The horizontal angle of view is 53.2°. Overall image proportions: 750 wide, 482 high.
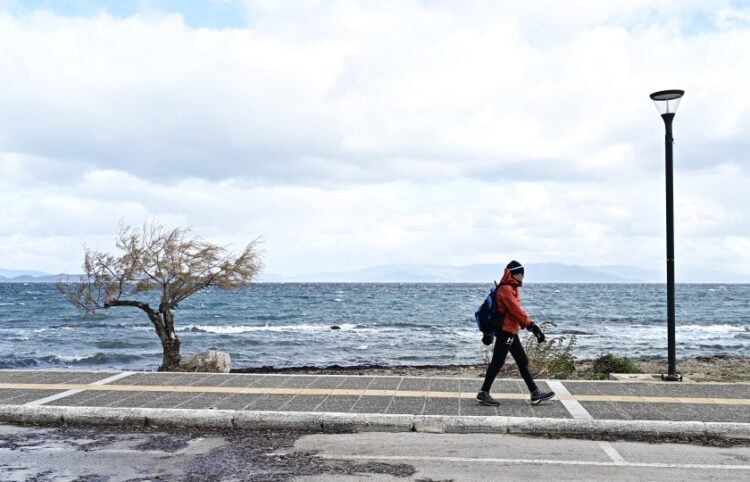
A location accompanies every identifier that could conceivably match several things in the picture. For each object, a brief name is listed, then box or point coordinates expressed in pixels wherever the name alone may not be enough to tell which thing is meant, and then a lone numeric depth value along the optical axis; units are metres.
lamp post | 11.21
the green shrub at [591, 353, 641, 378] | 14.84
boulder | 15.33
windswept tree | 15.61
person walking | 8.48
